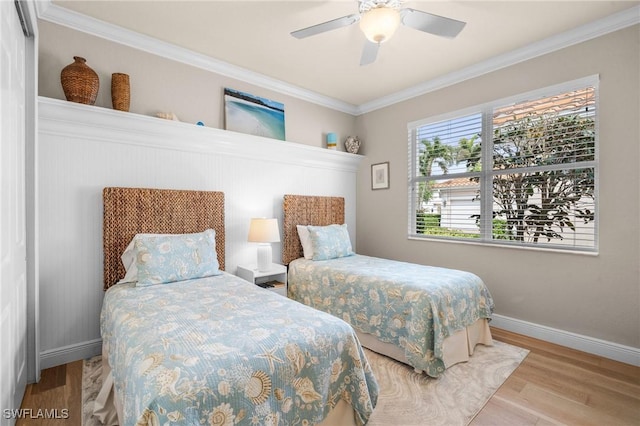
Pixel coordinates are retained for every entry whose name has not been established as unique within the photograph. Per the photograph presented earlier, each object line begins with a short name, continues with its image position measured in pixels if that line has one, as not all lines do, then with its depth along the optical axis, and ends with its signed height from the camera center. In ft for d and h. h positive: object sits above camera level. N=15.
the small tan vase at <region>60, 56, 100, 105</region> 7.86 +3.18
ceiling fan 6.33 +3.86
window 9.02 +1.24
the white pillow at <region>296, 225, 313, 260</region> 11.85 -1.17
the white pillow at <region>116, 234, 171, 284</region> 8.07 -1.36
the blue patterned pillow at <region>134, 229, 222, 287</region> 7.77 -1.23
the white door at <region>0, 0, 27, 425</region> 4.88 -0.07
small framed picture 13.97 +1.52
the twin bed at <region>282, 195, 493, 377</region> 7.56 -2.55
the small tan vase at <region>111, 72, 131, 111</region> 8.54 +3.17
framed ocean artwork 11.07 +3.46
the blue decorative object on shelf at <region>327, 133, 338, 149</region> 13.92 +3.02
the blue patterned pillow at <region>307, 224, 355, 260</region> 11.62 -1.20
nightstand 10.18 -2.13
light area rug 6.10 -3.92
